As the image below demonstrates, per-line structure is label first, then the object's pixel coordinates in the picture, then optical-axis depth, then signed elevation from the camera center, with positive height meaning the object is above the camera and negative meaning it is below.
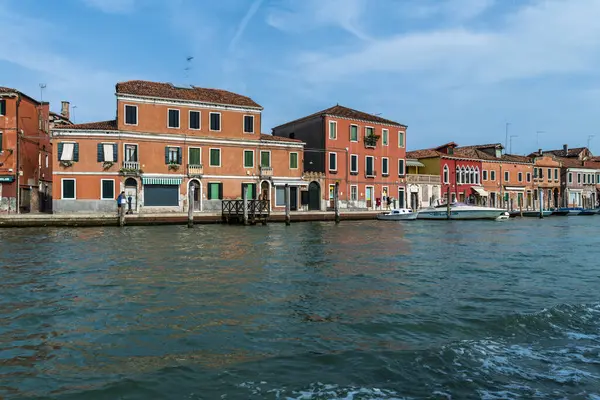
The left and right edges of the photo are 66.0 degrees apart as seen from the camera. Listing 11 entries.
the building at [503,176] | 48.69 +2.75
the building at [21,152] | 27.67 +3.44
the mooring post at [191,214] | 24.50 -0.52
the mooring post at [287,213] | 27.07 -0.54
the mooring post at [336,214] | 29.76 -0.73
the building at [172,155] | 28.20 +3.33
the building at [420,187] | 41.81 +1.42
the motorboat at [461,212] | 33.69 -0.76
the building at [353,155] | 36.75 +3.97
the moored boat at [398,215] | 31.98 -0.87
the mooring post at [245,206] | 26.28 -0.11
